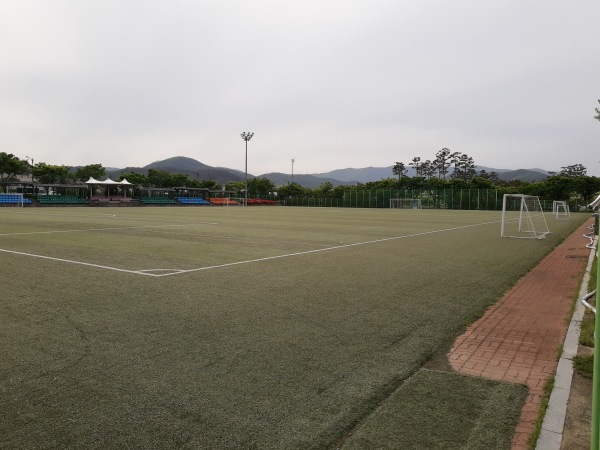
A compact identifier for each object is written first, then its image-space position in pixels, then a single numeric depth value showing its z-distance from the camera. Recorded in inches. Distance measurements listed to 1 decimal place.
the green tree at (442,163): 6540.4
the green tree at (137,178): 4453.7
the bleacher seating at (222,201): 3164.9
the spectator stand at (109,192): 2524.6
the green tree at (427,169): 6747.1
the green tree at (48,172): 3491.6
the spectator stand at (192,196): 3021.7
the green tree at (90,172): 4320.4
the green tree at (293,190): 4337.1
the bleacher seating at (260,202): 3415.4
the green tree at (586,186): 3198.8
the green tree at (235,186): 5165.4
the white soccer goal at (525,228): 773.9
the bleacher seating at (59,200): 2289.7
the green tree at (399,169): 6363.2
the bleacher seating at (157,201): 2755.9
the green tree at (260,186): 4473.4
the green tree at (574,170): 7126.5
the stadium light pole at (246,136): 2878.9
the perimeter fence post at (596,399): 74.7
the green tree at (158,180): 4618.6
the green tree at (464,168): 6565.0
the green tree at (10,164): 2967.5
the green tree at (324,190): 4060.0
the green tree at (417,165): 6668.3
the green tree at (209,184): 4714.6
